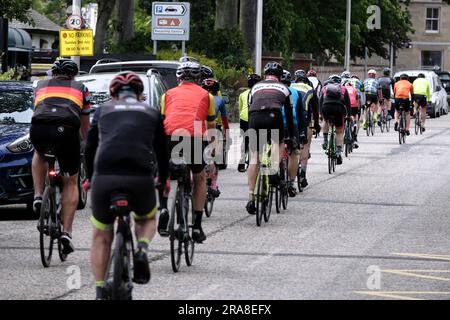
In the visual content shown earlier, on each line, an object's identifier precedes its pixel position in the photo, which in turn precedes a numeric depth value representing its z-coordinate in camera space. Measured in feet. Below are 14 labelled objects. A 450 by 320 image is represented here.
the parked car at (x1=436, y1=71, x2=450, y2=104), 222.40
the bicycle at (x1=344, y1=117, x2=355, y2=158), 94.48
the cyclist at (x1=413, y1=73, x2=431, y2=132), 129.70
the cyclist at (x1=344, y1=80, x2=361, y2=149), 100.73
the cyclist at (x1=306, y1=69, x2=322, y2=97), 107.96
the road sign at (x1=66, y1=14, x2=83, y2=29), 88.53
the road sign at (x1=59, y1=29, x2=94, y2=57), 86.28
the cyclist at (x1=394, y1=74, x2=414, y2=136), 116.37
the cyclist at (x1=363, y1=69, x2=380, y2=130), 124.67
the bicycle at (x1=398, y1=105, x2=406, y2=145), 115.28
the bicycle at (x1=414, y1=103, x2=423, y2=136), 134.72
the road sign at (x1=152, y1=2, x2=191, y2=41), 116.67
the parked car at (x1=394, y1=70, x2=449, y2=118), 179.93
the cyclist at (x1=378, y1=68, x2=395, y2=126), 133.01
